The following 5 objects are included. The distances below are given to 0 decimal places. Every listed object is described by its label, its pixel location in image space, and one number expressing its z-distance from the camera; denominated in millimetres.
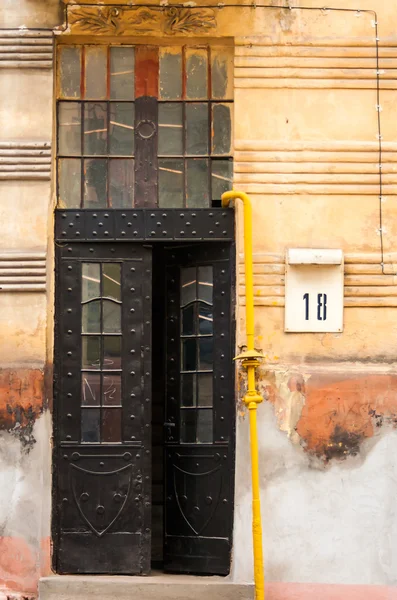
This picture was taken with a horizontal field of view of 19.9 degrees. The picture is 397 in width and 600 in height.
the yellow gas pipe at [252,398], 9203
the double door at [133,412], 9688
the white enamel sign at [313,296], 9656
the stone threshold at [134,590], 9430
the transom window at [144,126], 9938
